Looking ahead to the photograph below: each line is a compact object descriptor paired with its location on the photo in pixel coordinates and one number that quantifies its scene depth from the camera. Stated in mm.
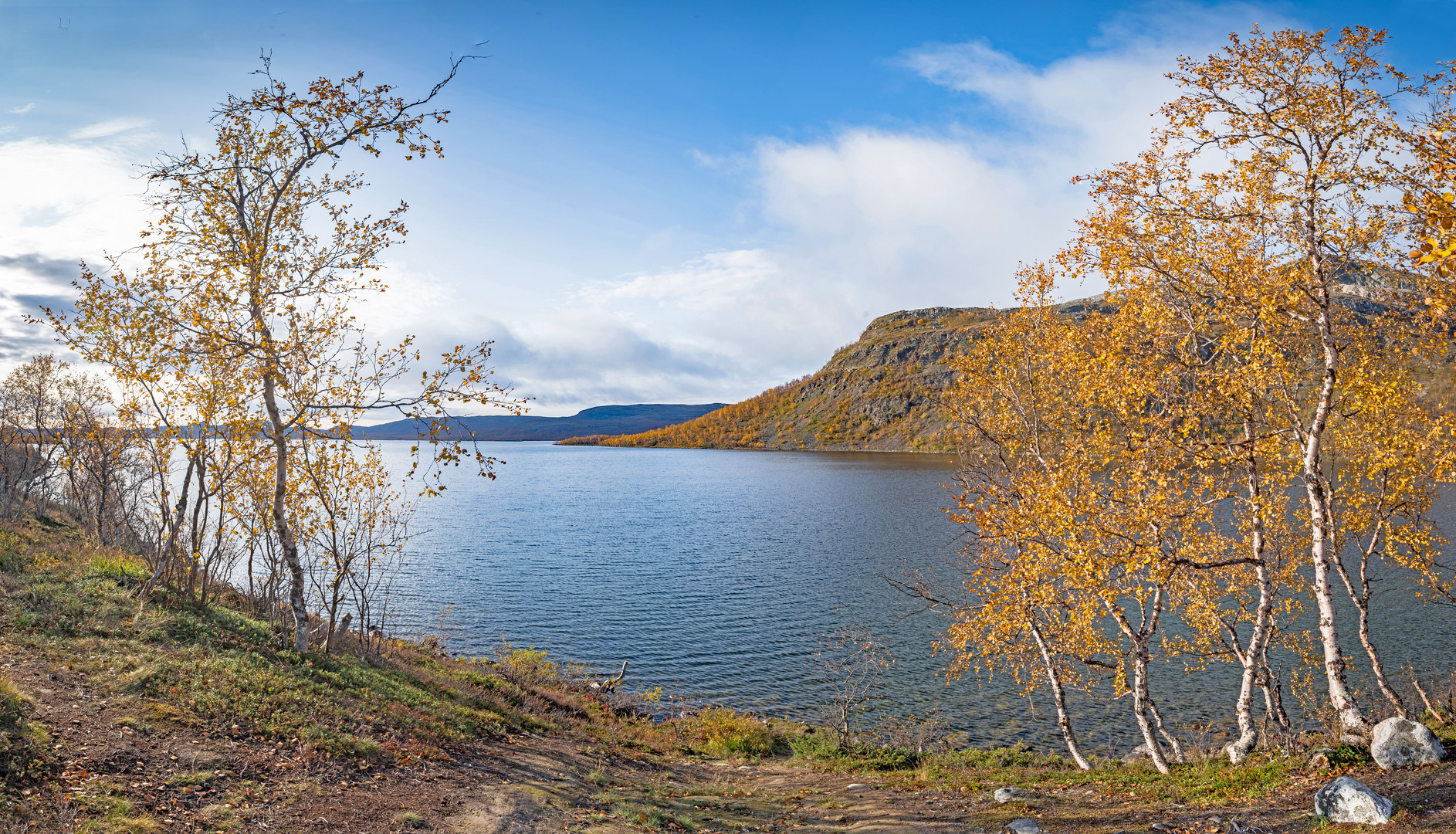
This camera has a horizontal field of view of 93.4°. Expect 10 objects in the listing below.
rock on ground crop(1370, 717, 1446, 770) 11383
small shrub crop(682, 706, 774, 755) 23078
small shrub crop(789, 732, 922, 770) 21188
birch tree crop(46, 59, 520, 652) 15281
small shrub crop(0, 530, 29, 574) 17562
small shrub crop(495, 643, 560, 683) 26594
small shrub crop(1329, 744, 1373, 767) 12031
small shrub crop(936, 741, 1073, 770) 21078
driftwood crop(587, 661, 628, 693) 27938
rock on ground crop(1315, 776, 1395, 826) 9781
